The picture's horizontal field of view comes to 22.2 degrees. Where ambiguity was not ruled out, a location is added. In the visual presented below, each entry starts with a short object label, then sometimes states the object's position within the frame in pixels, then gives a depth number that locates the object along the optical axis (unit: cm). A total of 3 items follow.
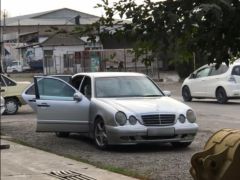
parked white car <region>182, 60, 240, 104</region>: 2252
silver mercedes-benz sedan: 1080
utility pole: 10829
